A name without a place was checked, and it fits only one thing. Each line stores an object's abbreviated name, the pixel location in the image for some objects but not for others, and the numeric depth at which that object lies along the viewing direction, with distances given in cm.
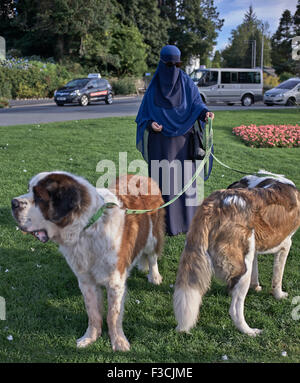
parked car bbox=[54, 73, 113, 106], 2267
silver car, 2444
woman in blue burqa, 462
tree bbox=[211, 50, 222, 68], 8508
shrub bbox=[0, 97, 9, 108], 2146
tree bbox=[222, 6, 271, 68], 6830
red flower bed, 1162
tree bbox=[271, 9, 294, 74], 5277
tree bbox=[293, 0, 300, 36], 4988
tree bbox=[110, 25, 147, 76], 4172
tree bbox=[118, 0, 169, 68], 4438
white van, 2469
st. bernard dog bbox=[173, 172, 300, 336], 299
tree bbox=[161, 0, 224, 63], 5497
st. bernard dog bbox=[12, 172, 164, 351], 276
